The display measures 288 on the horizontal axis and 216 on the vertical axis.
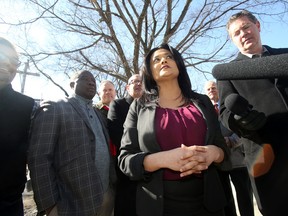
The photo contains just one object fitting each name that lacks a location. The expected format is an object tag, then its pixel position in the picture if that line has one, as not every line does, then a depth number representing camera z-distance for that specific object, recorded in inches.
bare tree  313.0
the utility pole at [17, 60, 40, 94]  608.3
